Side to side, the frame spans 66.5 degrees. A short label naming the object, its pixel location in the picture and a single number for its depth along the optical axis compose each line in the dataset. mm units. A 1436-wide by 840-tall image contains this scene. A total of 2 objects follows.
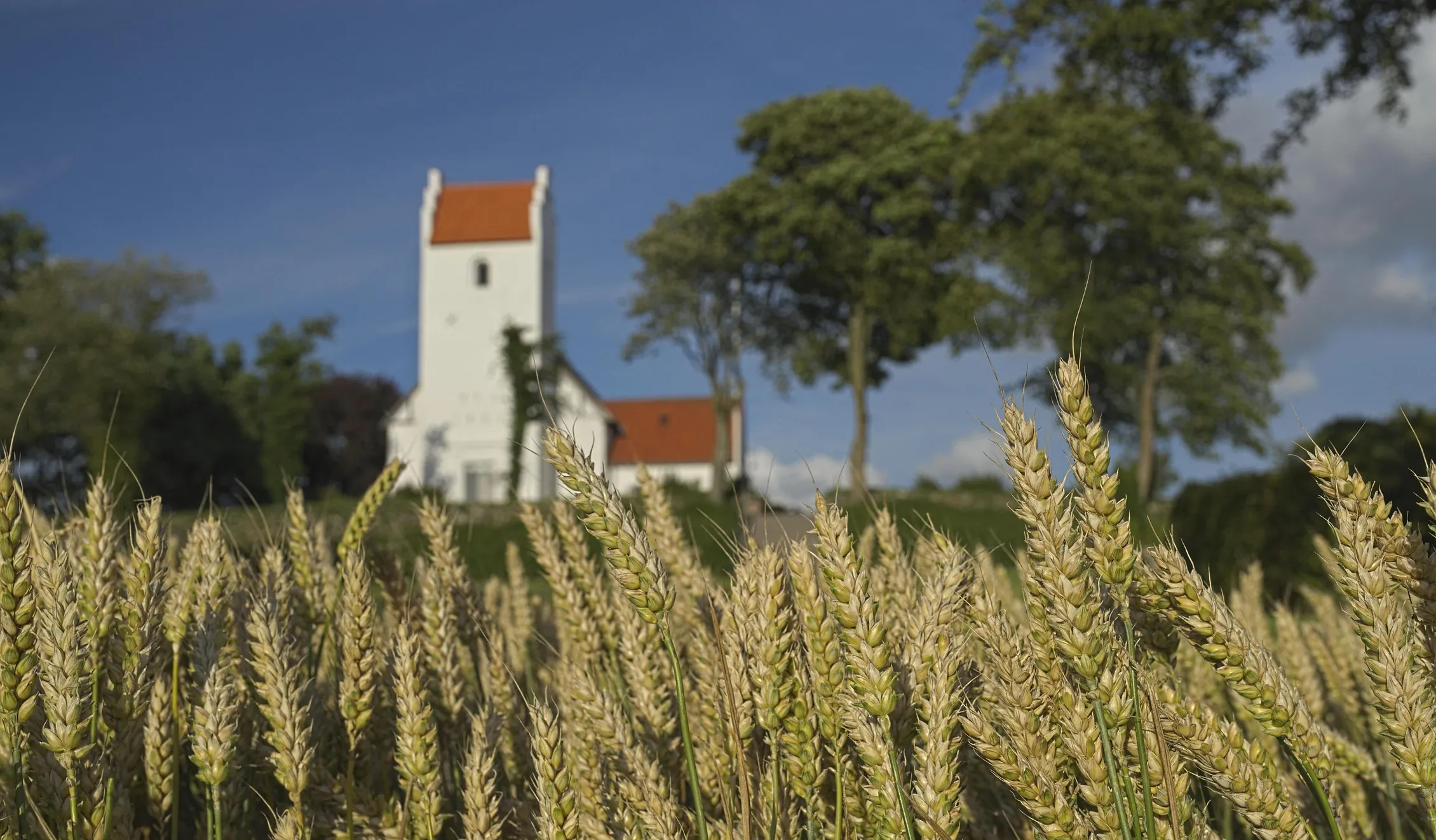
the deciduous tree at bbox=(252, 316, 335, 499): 49281
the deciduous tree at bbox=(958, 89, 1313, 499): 35250
